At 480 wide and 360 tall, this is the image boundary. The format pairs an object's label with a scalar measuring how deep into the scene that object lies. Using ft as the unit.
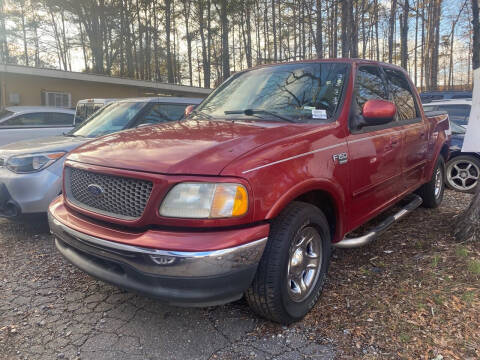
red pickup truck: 6.54
